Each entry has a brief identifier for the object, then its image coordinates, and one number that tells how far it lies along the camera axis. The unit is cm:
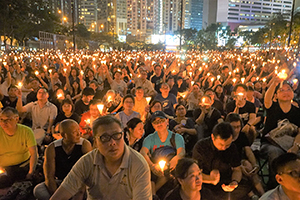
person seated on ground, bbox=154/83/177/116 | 646
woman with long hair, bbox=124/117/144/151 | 414
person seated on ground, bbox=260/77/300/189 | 432
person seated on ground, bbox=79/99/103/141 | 465
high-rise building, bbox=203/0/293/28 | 14362
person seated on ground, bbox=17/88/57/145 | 566
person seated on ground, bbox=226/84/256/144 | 521
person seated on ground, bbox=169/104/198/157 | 489
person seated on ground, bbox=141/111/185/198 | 381
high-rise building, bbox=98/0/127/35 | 15225
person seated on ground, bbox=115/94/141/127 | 518
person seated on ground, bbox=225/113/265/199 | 386
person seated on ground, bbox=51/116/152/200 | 201
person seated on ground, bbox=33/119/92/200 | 353
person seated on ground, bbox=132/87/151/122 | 603
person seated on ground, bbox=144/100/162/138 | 502
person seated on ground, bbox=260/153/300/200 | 225
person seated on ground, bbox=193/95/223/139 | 507
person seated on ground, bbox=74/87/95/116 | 634
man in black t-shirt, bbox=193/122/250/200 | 331
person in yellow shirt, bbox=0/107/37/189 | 397
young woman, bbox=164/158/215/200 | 259
